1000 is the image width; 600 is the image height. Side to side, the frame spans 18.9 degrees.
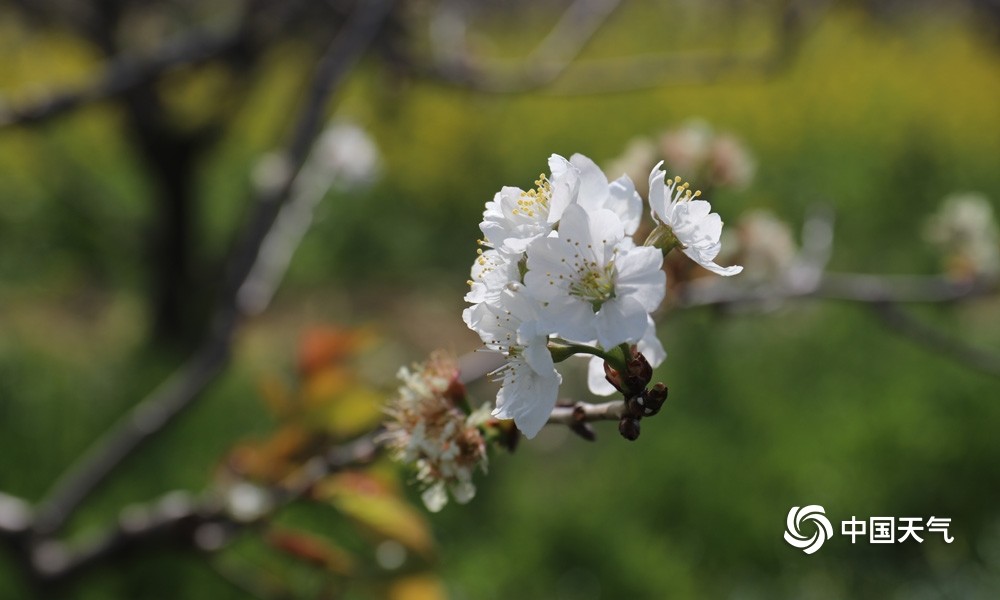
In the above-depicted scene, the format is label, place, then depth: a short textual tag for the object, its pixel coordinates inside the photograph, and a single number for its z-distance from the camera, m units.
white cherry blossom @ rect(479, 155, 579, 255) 0.62
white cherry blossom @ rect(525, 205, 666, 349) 0.61
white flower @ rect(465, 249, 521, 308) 0.62
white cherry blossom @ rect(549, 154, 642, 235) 0.62
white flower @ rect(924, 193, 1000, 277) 1.17
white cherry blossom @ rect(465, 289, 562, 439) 0.61
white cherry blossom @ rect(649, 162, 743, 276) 0.63
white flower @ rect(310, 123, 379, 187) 1.19
